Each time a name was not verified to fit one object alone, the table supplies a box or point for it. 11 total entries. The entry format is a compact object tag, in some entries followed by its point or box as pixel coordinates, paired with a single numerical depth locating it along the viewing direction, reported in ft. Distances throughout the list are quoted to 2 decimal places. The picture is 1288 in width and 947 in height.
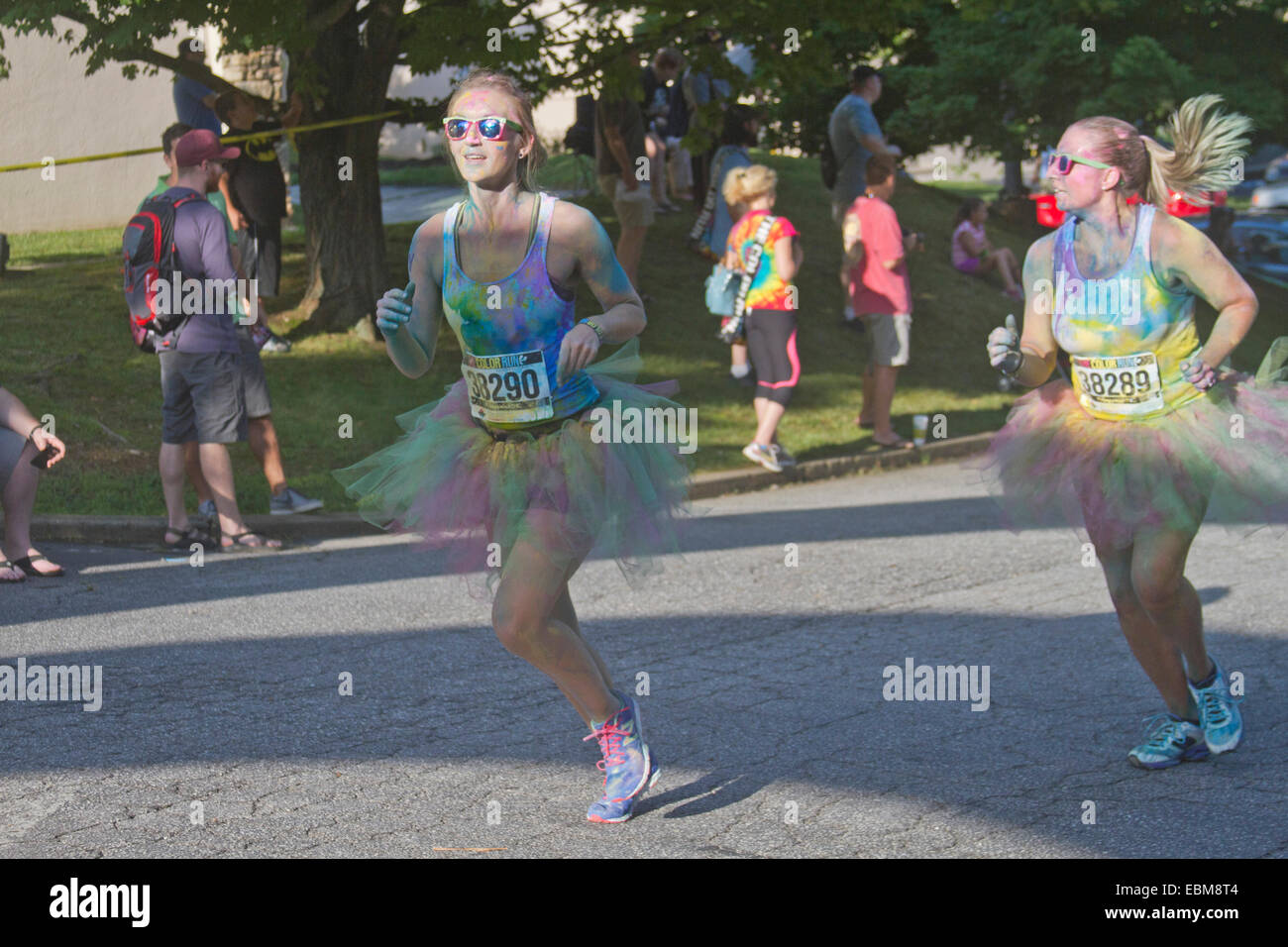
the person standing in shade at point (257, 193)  41.01
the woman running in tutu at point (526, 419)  14.80
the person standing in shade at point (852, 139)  49.83
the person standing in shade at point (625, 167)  48.83
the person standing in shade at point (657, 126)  62.34
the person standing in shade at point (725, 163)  50.75
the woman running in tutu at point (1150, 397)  16.35
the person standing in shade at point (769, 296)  39.09
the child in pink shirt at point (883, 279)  42.96
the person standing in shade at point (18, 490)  26.84
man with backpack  29.30
